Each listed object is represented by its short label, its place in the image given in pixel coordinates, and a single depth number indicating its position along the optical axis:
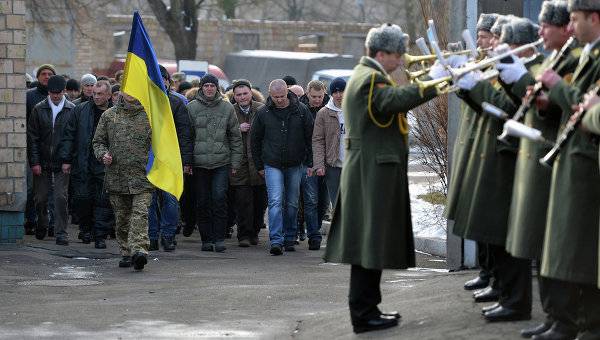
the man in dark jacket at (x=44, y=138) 17.64
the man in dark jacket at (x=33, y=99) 18.47
